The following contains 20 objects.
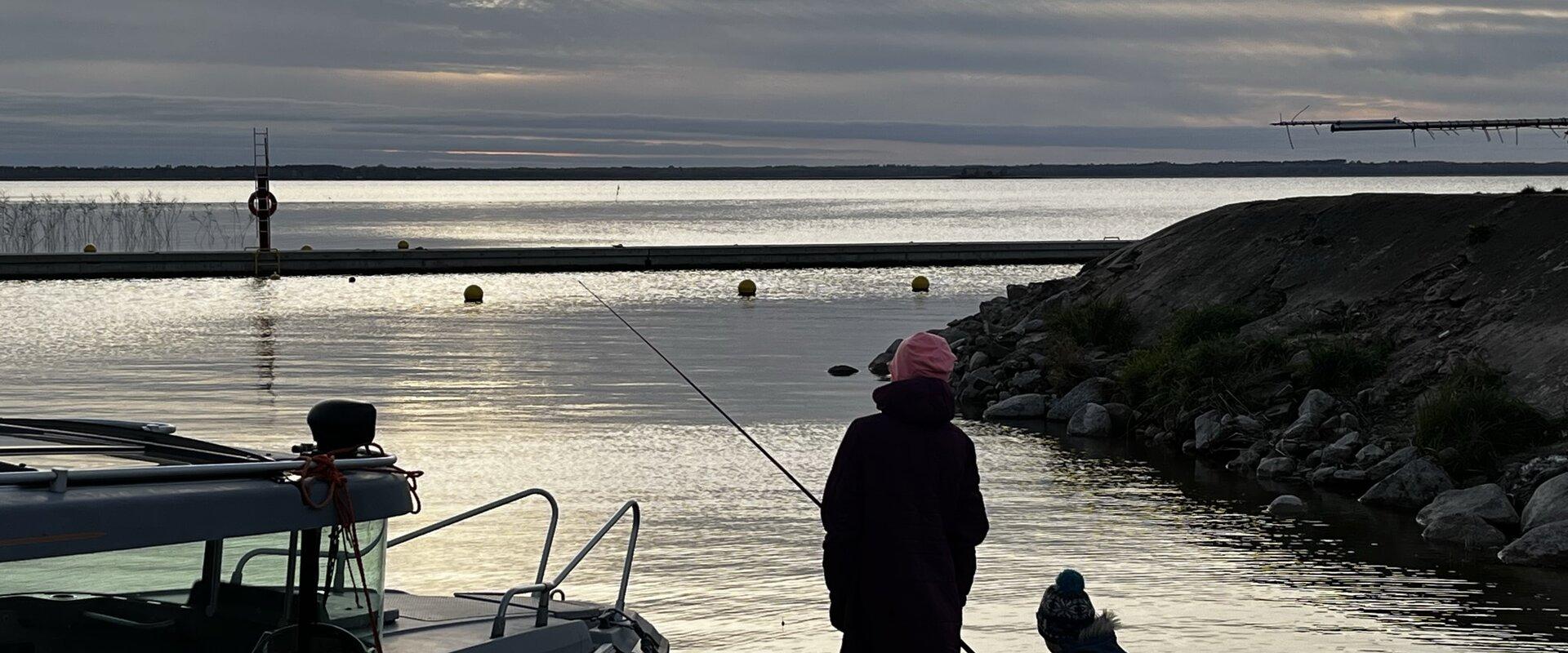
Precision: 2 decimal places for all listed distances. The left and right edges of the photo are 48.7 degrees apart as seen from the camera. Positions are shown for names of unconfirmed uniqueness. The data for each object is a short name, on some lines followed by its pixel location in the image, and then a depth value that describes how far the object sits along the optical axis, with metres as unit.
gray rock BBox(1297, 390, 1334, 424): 17.20
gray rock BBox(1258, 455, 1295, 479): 16.09
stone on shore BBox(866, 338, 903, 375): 25.64
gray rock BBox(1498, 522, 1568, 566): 12.11
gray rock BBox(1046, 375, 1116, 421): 20.42
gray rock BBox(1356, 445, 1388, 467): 15.71
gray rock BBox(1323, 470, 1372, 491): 15.40
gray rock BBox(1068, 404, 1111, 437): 19.14
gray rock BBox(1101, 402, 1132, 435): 19.44
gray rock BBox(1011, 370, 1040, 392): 21.97
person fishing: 5.99
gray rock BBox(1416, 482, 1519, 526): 13.40
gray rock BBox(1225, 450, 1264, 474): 16.56
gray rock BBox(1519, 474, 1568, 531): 12.80
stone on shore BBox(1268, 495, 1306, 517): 14.39
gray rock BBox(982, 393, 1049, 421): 20.81
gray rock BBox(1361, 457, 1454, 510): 14.47
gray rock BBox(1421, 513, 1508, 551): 12.91
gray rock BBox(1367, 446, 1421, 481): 15.18
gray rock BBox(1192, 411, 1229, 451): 17.52
